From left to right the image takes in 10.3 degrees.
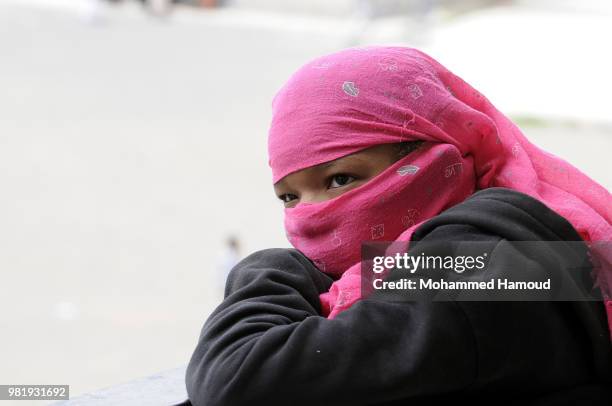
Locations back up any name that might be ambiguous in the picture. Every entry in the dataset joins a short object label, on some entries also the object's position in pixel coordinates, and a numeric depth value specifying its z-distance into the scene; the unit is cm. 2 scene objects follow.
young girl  274
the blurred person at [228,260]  918
